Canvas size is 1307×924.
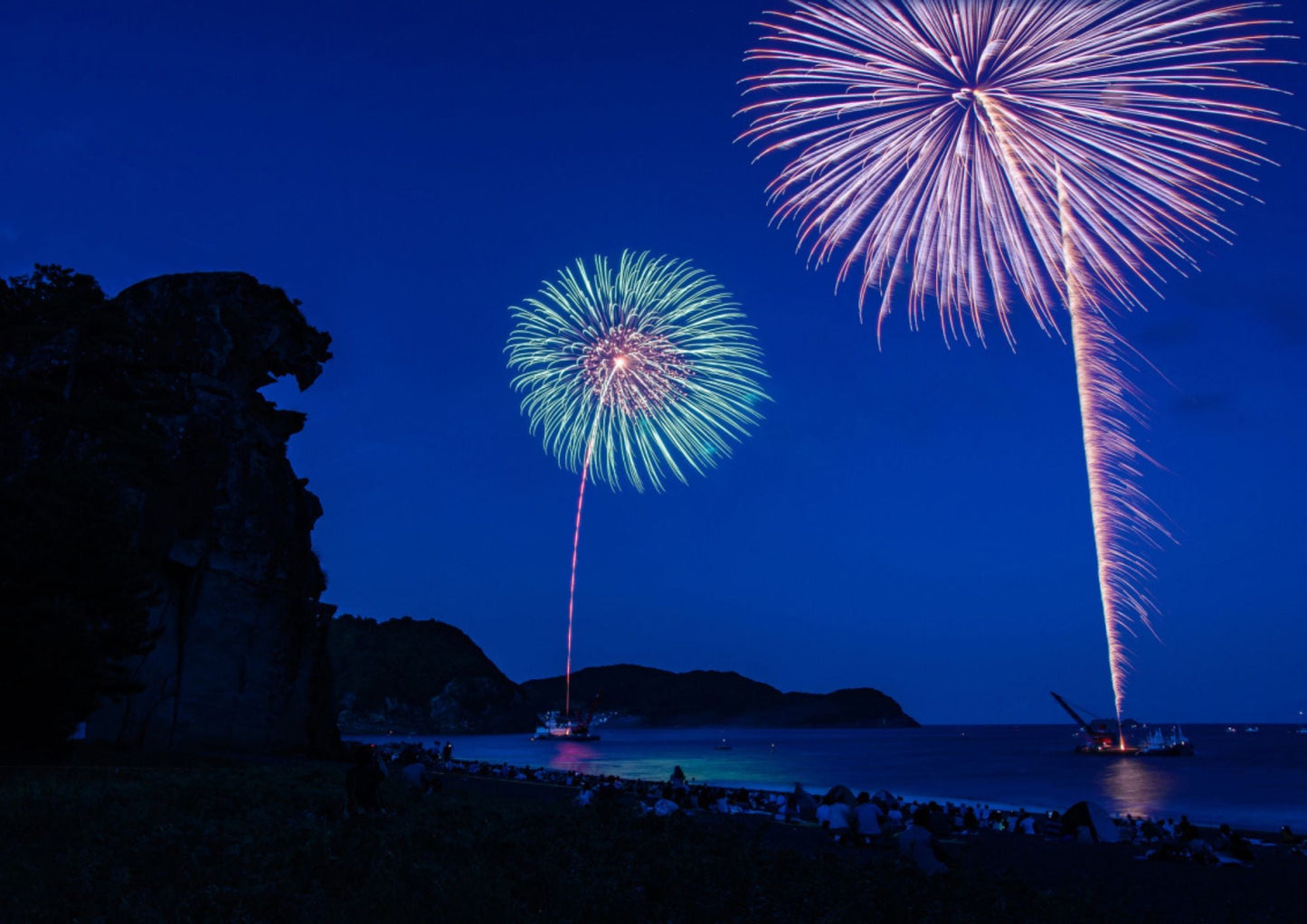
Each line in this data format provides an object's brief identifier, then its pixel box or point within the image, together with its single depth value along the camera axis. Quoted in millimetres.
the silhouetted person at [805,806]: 36844
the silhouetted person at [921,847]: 16297
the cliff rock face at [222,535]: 39656
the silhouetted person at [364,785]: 16875
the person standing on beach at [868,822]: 24469
